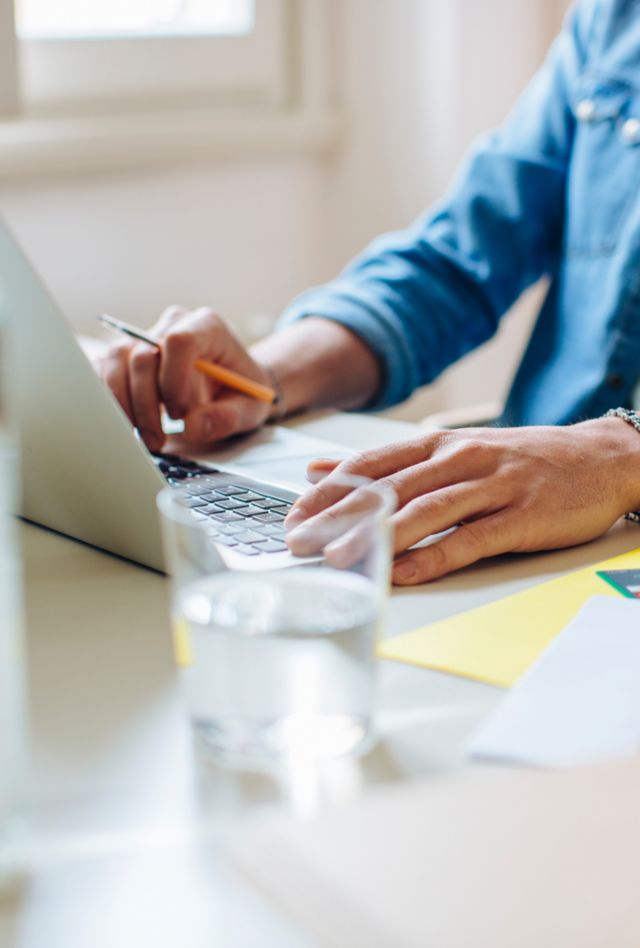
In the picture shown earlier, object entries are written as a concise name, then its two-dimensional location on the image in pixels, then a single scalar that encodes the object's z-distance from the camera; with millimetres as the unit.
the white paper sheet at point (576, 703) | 471
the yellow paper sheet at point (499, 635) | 559
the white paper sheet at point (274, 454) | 867
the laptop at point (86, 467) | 638
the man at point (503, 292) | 1013
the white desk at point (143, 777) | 391
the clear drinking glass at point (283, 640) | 451
